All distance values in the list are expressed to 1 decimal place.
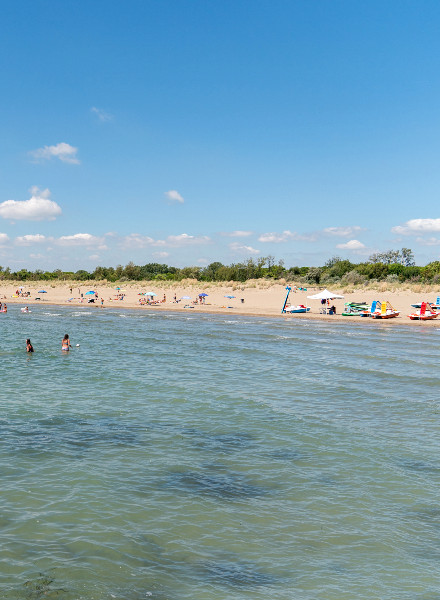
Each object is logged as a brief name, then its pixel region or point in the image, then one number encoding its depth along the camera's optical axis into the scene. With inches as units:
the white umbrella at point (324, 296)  1994.3
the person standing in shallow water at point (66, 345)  1122.9
